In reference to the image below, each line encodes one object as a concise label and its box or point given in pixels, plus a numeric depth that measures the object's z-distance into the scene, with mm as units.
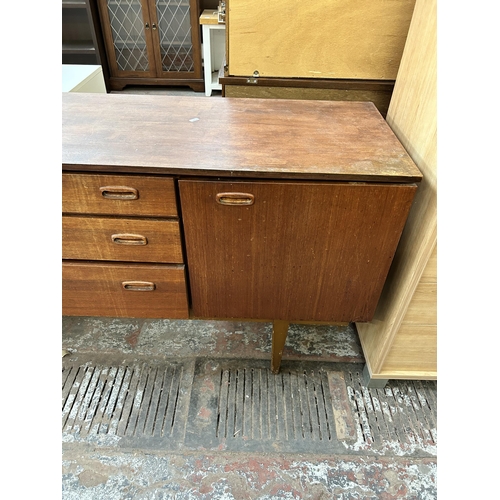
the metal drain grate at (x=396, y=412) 1162
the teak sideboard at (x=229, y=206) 836
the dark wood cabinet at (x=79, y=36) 2759
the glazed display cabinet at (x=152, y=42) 2693
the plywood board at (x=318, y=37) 1052
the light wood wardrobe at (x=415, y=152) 870
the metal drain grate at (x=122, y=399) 1166
